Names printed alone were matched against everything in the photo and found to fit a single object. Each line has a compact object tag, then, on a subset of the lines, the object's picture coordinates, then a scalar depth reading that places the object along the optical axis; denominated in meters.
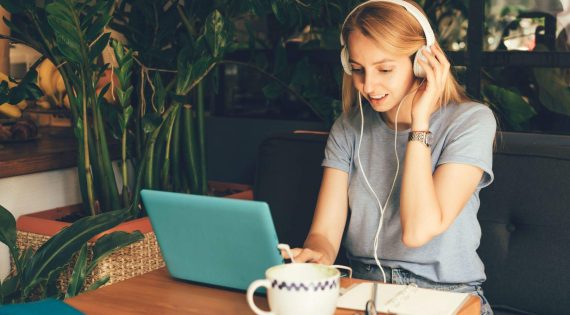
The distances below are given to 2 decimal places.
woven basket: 2.39
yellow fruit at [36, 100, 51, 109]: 3.27
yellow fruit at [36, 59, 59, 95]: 3.12
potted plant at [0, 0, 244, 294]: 2.22
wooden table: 1.29
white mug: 1.10
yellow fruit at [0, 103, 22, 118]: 2.97
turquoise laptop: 1.25
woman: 1.63
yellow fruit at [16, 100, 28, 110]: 3.03
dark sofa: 1.84
